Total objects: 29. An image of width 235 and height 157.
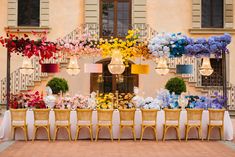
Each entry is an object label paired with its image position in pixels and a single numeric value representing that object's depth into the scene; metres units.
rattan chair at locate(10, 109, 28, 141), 13.15
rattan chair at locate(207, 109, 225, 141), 13.42
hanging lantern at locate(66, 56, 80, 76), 15.13
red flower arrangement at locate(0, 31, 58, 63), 13.53
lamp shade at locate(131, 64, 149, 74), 14.54
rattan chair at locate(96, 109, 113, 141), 13.15
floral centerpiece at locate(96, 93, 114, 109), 13.66
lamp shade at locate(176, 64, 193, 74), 15.00
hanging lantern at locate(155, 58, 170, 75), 15.09
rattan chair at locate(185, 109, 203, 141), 13.35
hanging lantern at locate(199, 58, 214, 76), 14.49
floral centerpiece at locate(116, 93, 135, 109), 13.74
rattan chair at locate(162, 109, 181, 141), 13.30
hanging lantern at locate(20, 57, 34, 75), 14.49
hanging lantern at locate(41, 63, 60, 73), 14.97
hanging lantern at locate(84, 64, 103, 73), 14.89
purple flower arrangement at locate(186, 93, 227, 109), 13.85
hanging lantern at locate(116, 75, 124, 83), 21.41
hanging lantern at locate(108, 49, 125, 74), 13.90
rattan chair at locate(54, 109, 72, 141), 13.17
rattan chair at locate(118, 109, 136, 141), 13.23
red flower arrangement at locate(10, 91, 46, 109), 13.63
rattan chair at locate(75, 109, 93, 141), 13.22
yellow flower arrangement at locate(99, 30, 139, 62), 13.99
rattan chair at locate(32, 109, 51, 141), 13.18
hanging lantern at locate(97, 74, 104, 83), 21.35
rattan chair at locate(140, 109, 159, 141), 13.25
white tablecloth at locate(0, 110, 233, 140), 13.37
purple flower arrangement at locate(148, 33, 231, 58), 13.68
